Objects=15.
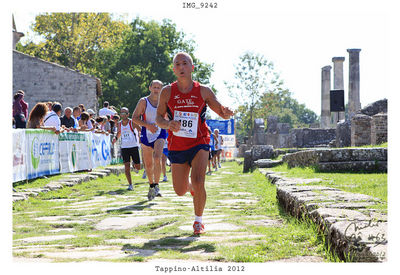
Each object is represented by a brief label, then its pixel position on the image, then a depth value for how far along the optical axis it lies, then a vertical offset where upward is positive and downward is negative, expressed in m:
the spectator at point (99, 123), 17.20 +0.60
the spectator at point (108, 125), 19.02 +0.60
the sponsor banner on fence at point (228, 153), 35.59 -0.77
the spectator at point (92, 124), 15.71 +0.56
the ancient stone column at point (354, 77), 31.19 +3.80
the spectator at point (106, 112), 19.27 +1.08
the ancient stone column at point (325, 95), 37.25 +3.32
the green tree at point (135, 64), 42.34 +6.46
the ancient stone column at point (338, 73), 34.66 +4.48
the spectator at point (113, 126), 18.80 +0.56
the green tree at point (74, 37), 40.84 +8.38
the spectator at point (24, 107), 13.52 +0.88
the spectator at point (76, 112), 14.96 +0.83
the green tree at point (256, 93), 49.44 +4.67
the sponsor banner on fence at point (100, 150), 15.85 -0.26
